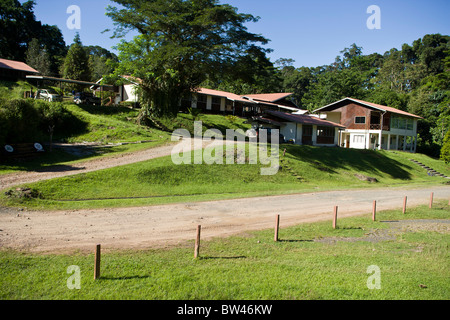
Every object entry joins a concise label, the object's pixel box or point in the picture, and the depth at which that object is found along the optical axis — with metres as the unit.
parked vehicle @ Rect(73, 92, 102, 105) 41.00
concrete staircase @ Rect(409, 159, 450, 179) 38.76
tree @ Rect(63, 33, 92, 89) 54.50
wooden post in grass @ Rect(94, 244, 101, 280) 7.53
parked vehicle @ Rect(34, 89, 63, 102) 36.88
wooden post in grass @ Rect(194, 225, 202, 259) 9.28
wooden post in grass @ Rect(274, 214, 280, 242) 11.40
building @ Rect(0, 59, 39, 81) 51.66
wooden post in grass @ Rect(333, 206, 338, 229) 13.64
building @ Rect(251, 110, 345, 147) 41.11
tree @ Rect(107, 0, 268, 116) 32.69
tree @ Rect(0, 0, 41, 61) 69.75
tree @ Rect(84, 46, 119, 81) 70.82
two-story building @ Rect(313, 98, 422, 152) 49.62
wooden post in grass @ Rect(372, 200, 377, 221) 15.39
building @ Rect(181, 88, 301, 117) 49.50
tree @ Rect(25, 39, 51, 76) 63.22
